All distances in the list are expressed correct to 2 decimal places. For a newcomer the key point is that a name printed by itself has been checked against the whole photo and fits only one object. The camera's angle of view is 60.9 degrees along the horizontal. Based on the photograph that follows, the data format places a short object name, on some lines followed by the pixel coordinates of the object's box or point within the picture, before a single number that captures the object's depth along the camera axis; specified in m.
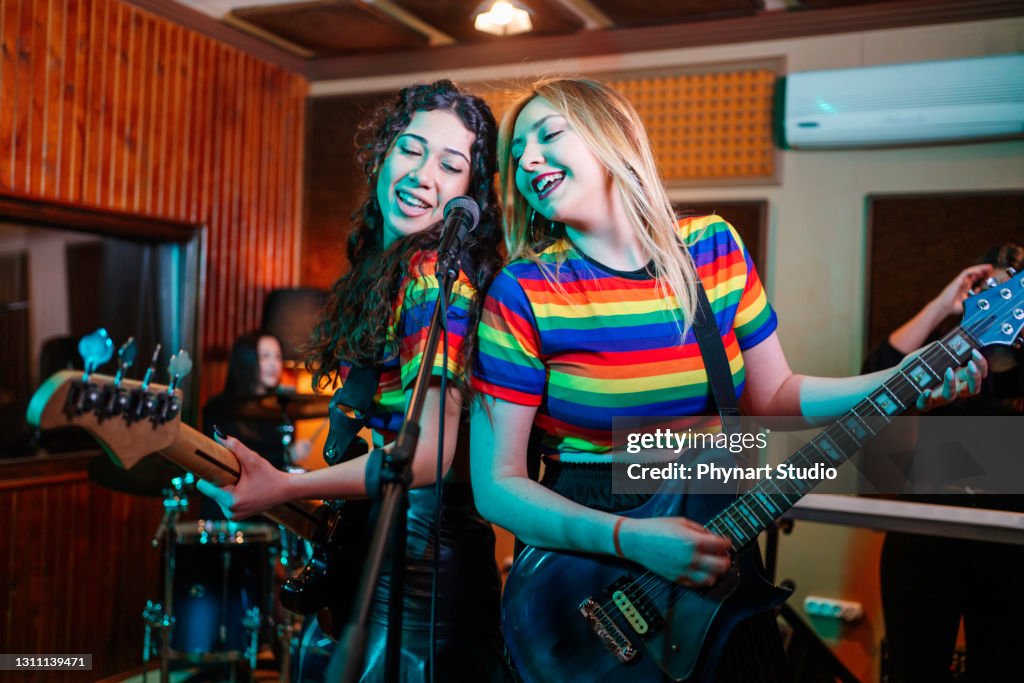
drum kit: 3.52
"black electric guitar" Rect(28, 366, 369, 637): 1.34
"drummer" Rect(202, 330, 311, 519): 4.08
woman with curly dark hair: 1.62
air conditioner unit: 3.84
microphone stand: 1.16
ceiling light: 3.93
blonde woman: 1.52
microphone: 1.50
